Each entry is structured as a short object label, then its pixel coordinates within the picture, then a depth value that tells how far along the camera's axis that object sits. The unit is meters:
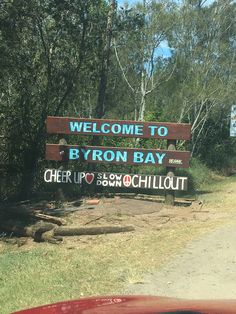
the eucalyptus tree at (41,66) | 12.01
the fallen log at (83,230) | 8.07
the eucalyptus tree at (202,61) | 21.46
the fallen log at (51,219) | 8.74
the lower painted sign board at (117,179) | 10.54
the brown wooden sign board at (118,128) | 10.46
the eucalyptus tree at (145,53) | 19.07
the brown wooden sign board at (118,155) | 10.49
